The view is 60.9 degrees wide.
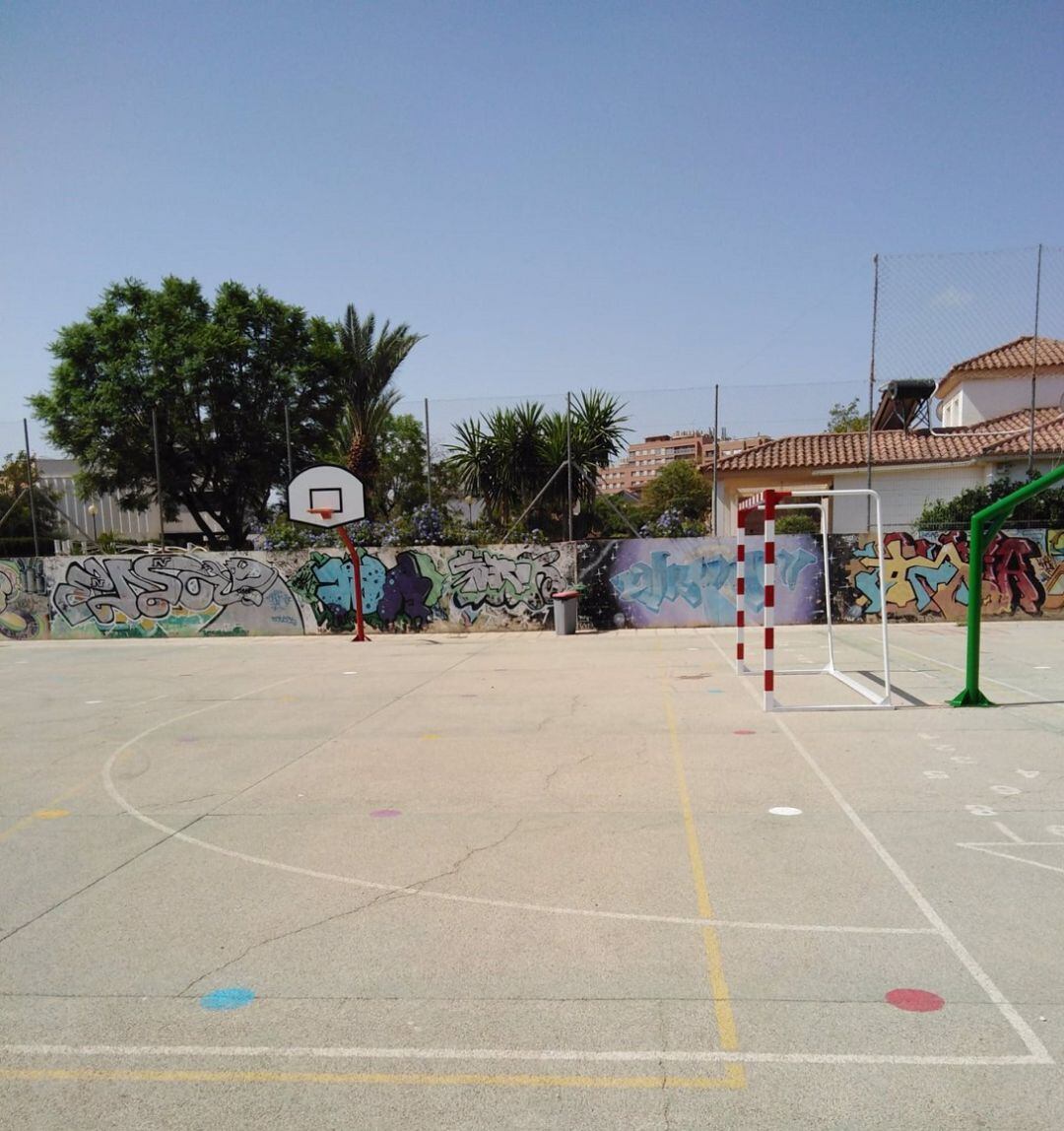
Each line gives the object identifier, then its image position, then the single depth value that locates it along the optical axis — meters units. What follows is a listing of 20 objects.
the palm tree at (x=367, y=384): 25.55
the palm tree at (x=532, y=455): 20.86
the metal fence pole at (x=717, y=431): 18.91
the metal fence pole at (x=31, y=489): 21.94
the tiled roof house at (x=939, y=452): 24.38
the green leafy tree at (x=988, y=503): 19.89
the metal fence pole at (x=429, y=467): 20.98
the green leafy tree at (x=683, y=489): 29.59
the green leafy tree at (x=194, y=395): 29.05
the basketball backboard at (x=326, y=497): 19.80
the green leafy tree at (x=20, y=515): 22.55
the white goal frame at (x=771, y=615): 9.38
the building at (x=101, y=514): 29.62
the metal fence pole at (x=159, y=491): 21.16
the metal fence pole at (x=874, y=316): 18.89
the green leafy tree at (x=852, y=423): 46.00
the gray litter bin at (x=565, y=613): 18.88
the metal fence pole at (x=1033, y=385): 18.81
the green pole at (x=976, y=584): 8.95
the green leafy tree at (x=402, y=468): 24.91
